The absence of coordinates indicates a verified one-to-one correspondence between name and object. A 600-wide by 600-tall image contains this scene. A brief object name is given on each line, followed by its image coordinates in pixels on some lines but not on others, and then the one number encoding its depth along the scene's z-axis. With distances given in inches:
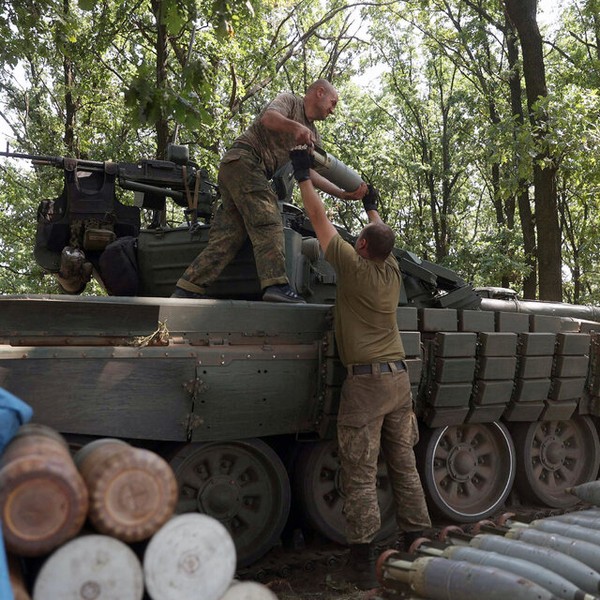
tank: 191.0
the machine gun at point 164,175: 293.0
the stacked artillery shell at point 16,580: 105.0
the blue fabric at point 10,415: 117.0
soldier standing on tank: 231.8
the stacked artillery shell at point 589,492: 241.9
